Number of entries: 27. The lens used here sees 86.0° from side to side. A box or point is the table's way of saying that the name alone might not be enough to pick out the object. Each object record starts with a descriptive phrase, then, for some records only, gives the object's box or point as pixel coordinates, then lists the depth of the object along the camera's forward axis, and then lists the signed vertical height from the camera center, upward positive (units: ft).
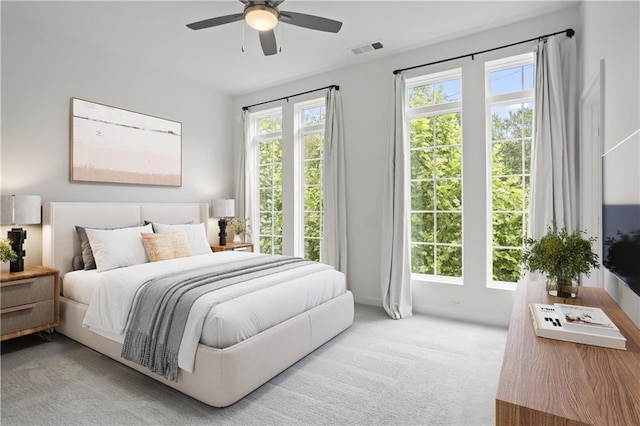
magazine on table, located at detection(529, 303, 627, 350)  4.19 -1.55
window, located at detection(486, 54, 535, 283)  11.32 +1.92
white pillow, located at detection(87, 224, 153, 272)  10.76 -1.16
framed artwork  12.32 +2.61
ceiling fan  8.52 +4.99
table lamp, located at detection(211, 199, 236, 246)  16.37 +0.01
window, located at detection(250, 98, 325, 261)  15.80 +1.61
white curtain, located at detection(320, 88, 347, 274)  14.32 +0.96
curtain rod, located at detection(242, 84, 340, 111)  14.61 +5.46
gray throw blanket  7.24 -2.28
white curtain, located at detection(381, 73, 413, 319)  12.73 -0.28
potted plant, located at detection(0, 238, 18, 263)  9.45 -1.13
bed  6.79 -2.96
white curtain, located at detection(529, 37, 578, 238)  10.02 +2.18
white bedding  6.95 -2.14
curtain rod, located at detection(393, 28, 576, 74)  10.09 +5.46
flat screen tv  4.68 +0.01
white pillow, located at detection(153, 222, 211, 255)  13.08 -0.83
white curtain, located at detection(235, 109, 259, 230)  17.72 +1.95
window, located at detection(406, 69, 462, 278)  12.53 +1.51
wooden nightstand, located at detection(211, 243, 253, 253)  15.76 -1.64
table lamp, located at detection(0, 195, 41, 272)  9.89 -0.12
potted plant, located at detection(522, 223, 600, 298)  6.21 -0.87
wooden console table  2.93 -1.69
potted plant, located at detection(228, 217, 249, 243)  17.01 -0.82
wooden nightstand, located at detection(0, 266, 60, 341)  9.22 -2.52
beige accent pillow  11.69 -1.19
